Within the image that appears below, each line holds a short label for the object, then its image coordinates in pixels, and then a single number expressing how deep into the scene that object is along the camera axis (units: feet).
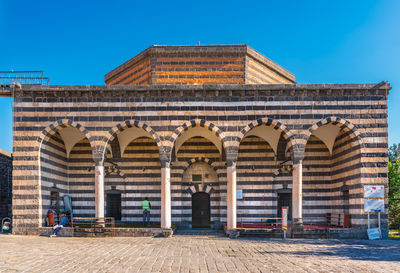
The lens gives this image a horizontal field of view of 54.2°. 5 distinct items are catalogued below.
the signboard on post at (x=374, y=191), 57.98
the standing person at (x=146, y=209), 64.13
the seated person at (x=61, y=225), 56.70
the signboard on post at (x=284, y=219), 55.11
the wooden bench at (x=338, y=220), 62.08
